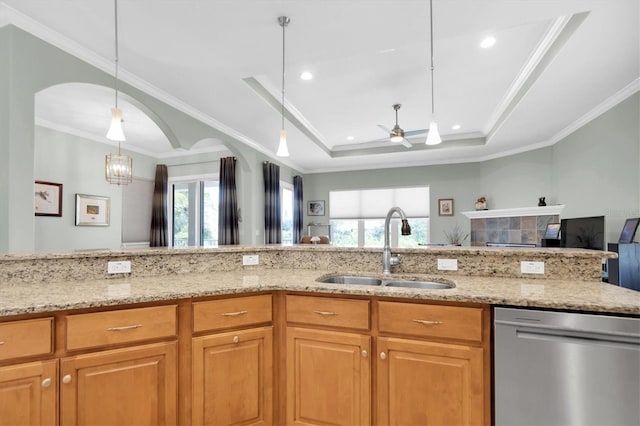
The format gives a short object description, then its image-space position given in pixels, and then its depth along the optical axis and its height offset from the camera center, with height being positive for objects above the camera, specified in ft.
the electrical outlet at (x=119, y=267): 6.40 -1.02
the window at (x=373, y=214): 23.27 +0.19
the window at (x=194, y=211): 20.93 +0.45
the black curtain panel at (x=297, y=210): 23.75 +0.53
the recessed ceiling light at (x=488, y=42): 8.86 +5.08
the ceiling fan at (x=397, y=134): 13.24 +3.56
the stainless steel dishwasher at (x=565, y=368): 4.08 -2.10
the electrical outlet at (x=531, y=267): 6.19 -1.04
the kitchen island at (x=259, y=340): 4.35 -1.95
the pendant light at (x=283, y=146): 8.21 +1.89
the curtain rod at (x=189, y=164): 20.17 +3.61
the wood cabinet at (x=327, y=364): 5.16 -2.53
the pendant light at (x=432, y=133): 7.41 +2.02
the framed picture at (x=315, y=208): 25.34 +0.73
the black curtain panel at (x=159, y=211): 20.58 +0.45
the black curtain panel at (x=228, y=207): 17.75 +0.60
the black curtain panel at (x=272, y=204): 19.02 +0.83
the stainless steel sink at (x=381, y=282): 6.34 -1.39
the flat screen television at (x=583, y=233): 11.80 -0.71
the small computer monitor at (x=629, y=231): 10.41 -0.53
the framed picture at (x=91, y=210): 16.34 +0.43
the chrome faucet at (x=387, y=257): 6.79 -0.89
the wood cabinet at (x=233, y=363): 5.18 -2.54
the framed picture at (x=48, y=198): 14.52 +0.96
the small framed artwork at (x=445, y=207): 22.11 +0.67
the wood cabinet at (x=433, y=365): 4.63 -2.31
